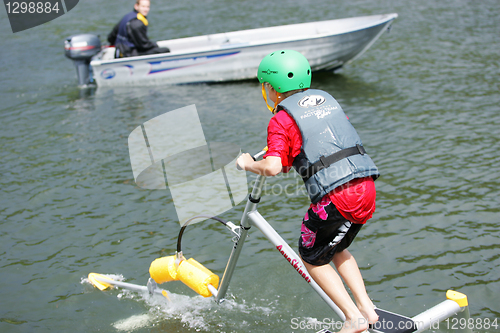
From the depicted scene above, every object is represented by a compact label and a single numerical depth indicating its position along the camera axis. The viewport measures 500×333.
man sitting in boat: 11.67
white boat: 11.77
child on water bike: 2.81
